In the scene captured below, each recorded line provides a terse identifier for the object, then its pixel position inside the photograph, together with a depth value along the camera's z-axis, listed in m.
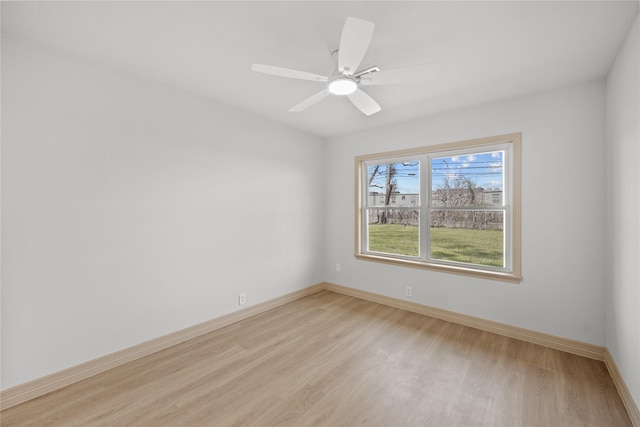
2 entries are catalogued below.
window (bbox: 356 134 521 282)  2.89
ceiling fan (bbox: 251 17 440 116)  1.35
